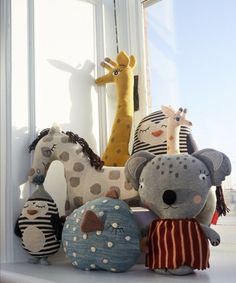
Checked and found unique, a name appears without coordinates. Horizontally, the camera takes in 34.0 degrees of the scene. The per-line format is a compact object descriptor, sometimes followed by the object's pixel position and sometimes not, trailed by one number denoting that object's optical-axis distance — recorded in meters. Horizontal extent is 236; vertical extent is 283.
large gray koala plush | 0.75
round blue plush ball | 0.77
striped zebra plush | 0.97
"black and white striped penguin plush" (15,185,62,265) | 0.94
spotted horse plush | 0.95
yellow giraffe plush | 1.07
